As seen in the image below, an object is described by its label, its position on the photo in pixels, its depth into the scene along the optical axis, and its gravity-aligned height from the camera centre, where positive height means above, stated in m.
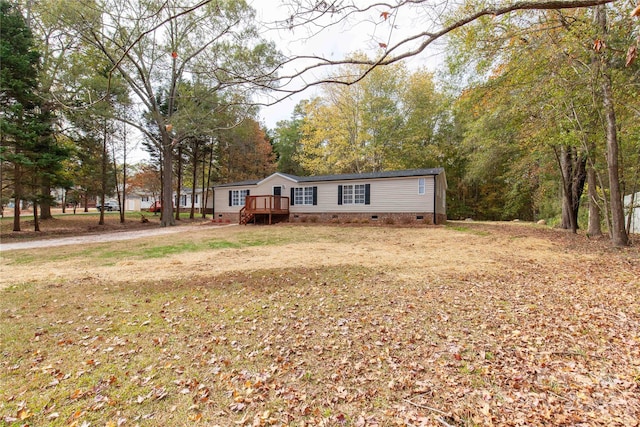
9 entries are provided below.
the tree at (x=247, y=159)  28.84 +4.87
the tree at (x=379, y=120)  22.70 +6.96
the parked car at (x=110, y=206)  35.35 -0.05
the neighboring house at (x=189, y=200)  33.97 +0.76
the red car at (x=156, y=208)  29.78 -0.20
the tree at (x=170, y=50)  13.26 +8.25
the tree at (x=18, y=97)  11.60 +4.53
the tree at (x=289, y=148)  33.03 +6.73
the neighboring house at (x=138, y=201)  38.84 +0.68
